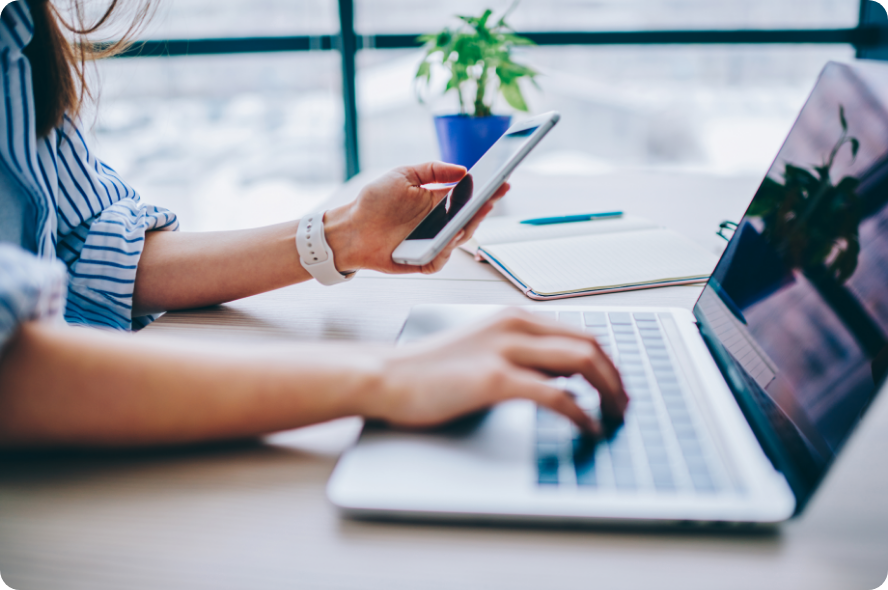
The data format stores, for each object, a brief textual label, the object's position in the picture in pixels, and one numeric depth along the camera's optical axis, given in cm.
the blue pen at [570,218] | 89
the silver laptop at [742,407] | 30
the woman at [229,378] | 33
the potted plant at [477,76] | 101
